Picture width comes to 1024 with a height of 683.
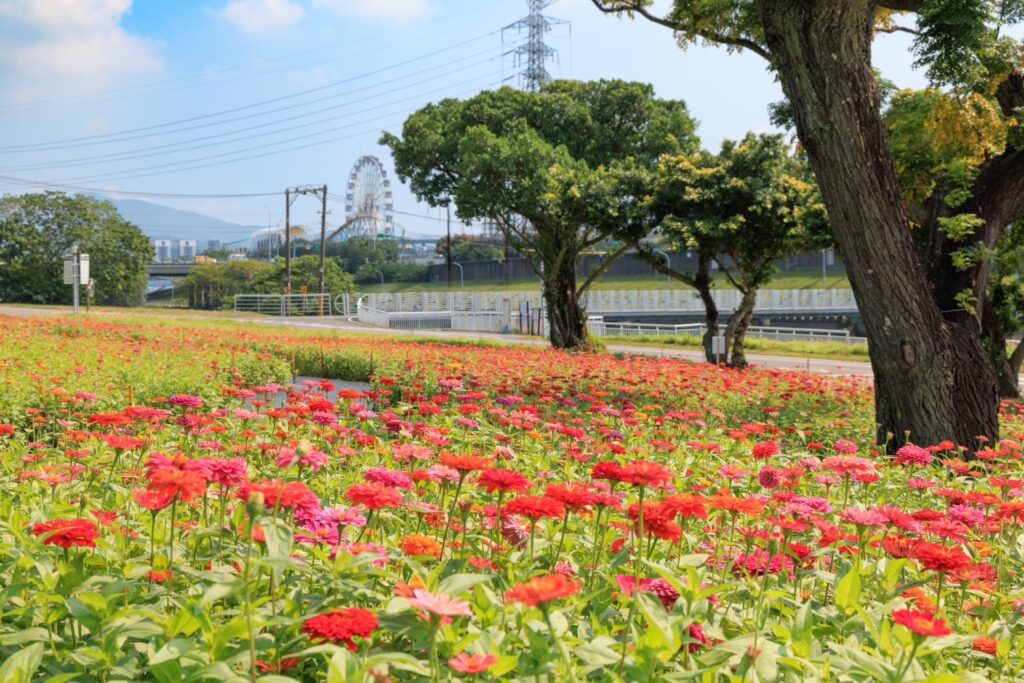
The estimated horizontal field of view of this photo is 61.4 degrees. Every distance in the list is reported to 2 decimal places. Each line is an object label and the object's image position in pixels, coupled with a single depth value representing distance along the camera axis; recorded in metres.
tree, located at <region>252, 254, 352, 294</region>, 62.25
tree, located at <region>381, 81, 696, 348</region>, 20.80
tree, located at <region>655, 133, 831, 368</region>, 17.08
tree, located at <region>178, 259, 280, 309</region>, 71.19
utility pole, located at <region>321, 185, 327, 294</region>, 50.57
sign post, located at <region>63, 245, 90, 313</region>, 27.86
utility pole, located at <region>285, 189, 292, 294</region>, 52.02
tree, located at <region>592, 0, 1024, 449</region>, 6.60
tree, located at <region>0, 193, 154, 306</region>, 50.44
